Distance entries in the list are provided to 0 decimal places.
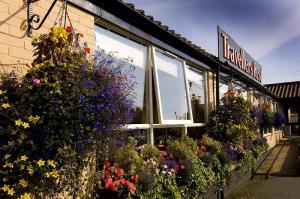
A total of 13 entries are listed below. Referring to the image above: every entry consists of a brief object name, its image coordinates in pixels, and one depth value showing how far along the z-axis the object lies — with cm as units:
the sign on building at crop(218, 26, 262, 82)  683
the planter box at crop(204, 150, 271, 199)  478
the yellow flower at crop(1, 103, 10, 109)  189
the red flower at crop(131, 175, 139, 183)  289
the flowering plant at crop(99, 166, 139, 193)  277
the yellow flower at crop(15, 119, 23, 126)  186
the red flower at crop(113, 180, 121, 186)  278
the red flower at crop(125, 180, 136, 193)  277
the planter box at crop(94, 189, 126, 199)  275
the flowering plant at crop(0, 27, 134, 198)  195
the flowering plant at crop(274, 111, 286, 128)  1318
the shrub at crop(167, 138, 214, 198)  372
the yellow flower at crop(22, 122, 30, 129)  187
